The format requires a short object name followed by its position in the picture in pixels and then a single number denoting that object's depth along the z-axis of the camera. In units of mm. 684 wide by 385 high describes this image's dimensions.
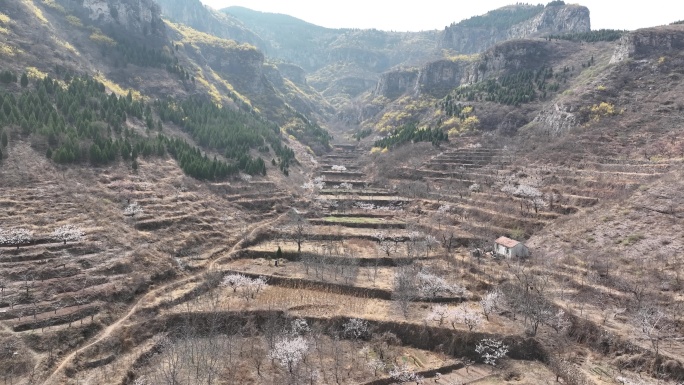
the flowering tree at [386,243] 69688
